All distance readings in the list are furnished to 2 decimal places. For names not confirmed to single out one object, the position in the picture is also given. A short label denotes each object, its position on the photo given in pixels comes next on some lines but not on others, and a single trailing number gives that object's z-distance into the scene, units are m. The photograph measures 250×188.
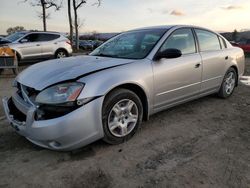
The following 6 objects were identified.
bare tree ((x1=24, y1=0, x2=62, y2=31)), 16.87
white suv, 7.77
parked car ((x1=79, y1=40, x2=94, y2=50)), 20.70
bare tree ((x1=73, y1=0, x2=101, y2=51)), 17.36
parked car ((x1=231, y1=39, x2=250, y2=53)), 13.95
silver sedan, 2.02
